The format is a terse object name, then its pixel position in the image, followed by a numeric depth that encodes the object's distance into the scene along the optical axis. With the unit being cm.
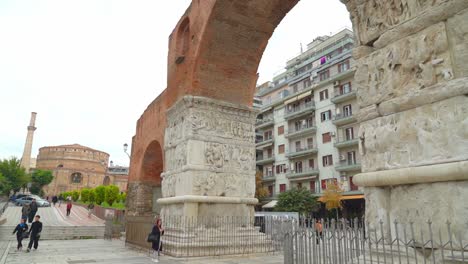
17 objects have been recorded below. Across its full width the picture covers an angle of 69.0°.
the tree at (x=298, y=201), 2291
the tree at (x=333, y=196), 2108
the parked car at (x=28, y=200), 2823
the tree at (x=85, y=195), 3332
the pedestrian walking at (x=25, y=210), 1417
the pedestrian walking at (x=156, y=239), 747
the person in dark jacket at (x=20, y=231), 964
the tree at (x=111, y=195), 2902
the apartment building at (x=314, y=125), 2261
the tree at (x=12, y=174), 3881
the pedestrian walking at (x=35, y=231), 950
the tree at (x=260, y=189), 2761
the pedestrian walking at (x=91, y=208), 2306
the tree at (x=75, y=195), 3857
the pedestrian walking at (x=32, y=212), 1567
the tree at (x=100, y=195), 2936
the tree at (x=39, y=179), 4681
